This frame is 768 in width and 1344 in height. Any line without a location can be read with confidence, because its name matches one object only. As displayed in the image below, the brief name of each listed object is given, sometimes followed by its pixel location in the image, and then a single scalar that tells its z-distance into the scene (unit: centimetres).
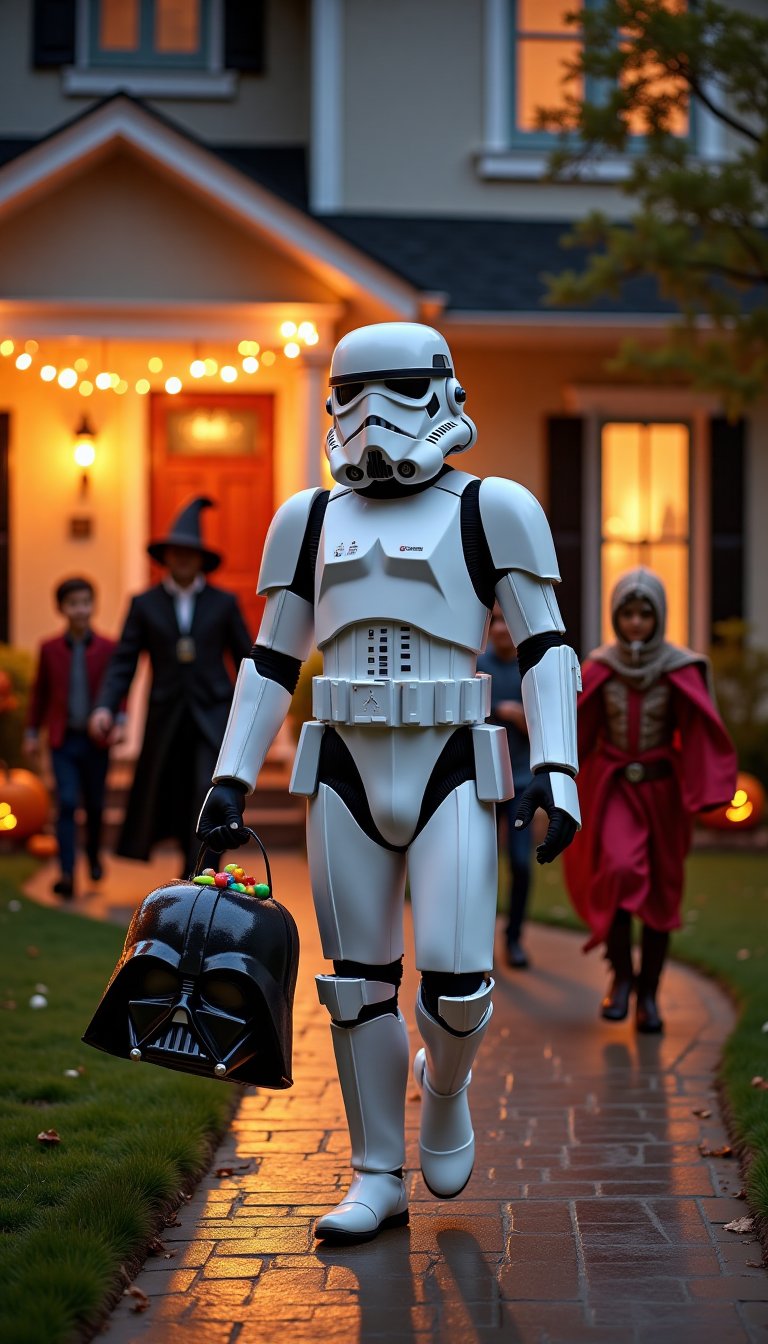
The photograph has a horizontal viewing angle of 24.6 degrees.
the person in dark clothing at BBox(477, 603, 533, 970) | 816
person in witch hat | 888
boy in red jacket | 1014
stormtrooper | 437
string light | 1222
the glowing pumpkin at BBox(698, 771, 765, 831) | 1159
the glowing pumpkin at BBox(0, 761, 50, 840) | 1131
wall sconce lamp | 1302
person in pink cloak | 691
